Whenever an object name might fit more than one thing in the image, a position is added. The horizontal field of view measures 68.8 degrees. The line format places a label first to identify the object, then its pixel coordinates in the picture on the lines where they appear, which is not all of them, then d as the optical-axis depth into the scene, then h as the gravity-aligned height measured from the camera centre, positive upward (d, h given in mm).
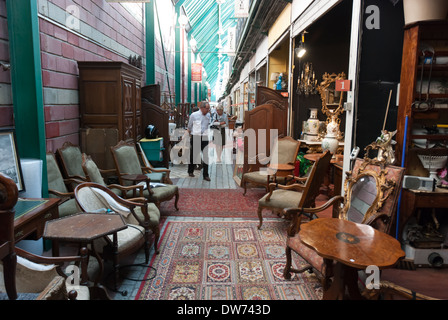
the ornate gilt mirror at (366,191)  2803 -689
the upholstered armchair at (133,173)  4332 -852
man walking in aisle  6941 -374
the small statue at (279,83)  8414 +807
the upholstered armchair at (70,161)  4145 -642
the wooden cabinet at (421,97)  3127 +194
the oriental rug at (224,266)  2799 -1512
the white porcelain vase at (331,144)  5609 -486
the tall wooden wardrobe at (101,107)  4996 +71
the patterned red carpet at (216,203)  4938 -1479
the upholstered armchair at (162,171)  5185 -922
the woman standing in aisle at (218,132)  9821 -573
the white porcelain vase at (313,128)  6727 -264
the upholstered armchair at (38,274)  1890 -964
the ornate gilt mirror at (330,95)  7000 +436
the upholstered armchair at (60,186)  3564 -889
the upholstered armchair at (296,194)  3598 -999
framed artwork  2931 -429
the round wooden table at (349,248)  2072 -888
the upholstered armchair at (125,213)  2906 -1012
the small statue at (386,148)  3230 -314
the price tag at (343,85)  3797 +361
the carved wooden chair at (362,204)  2683 -798
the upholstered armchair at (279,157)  5445 -723
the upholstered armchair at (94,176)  3760 -753
